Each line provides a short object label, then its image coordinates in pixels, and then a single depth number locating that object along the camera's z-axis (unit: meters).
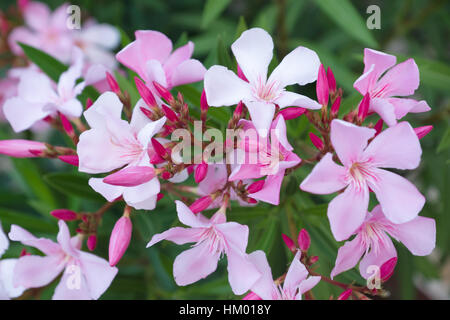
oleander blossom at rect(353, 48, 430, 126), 0.33
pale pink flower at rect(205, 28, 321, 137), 0.34
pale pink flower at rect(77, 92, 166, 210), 0.33
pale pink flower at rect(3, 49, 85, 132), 0.37
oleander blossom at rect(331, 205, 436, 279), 0.33
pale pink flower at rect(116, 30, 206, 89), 0.35
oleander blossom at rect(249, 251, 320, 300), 0.33
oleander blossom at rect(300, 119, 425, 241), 0.32
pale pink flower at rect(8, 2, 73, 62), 0.50
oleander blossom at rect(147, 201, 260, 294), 0.33
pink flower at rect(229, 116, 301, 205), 0.32
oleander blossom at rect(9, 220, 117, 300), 0.35
